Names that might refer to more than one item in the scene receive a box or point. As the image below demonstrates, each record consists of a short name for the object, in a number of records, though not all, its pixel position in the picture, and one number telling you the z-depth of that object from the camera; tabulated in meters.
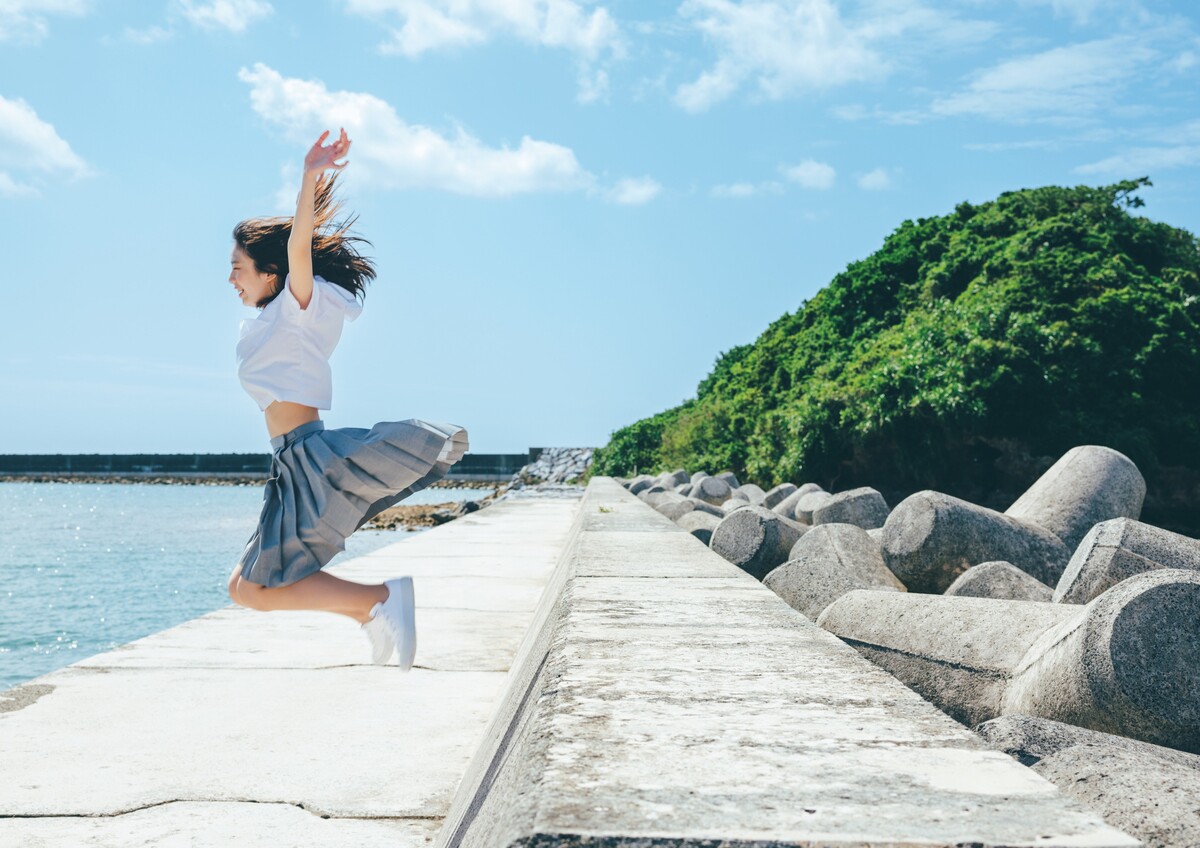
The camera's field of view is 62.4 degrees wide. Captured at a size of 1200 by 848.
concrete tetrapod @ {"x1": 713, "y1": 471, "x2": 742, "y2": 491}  18.47
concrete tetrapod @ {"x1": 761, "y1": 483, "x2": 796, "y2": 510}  14.96
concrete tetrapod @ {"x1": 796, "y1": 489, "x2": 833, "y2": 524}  11.74
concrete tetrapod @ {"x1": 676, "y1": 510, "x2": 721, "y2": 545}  9.19
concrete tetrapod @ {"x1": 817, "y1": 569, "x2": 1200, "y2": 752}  2.95
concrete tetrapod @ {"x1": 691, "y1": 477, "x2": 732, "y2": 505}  17.05
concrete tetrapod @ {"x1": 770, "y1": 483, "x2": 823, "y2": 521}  12.59
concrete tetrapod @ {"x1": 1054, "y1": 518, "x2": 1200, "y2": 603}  4.80
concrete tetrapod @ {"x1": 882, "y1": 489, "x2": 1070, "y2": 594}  6.66
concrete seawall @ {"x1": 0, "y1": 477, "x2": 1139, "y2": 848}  1.42
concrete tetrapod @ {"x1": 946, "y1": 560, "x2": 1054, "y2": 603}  5.13
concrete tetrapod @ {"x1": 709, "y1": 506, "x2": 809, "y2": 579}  7.40
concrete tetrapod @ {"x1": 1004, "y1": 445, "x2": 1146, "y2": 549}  7.70
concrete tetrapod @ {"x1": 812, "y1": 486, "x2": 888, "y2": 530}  9.52
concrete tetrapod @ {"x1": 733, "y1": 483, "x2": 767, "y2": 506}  15.50
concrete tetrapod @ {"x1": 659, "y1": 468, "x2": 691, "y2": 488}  21.18
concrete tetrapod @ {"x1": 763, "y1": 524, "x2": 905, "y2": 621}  5.57
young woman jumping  3.40
